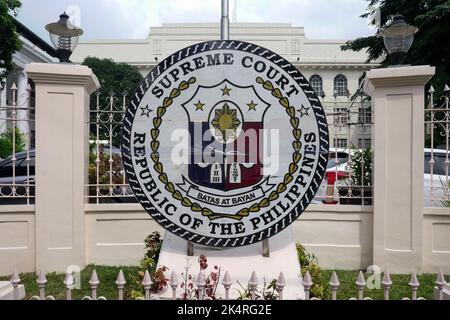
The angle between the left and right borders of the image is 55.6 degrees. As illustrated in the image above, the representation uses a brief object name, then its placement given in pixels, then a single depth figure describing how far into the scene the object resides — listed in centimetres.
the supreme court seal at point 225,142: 349
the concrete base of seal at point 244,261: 327
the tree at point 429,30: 1401
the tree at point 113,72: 3544
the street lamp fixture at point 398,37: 457
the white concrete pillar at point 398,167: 456
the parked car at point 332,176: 504
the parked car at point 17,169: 680
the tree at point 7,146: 886
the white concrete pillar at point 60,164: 463
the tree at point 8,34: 1450
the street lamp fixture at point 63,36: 474
